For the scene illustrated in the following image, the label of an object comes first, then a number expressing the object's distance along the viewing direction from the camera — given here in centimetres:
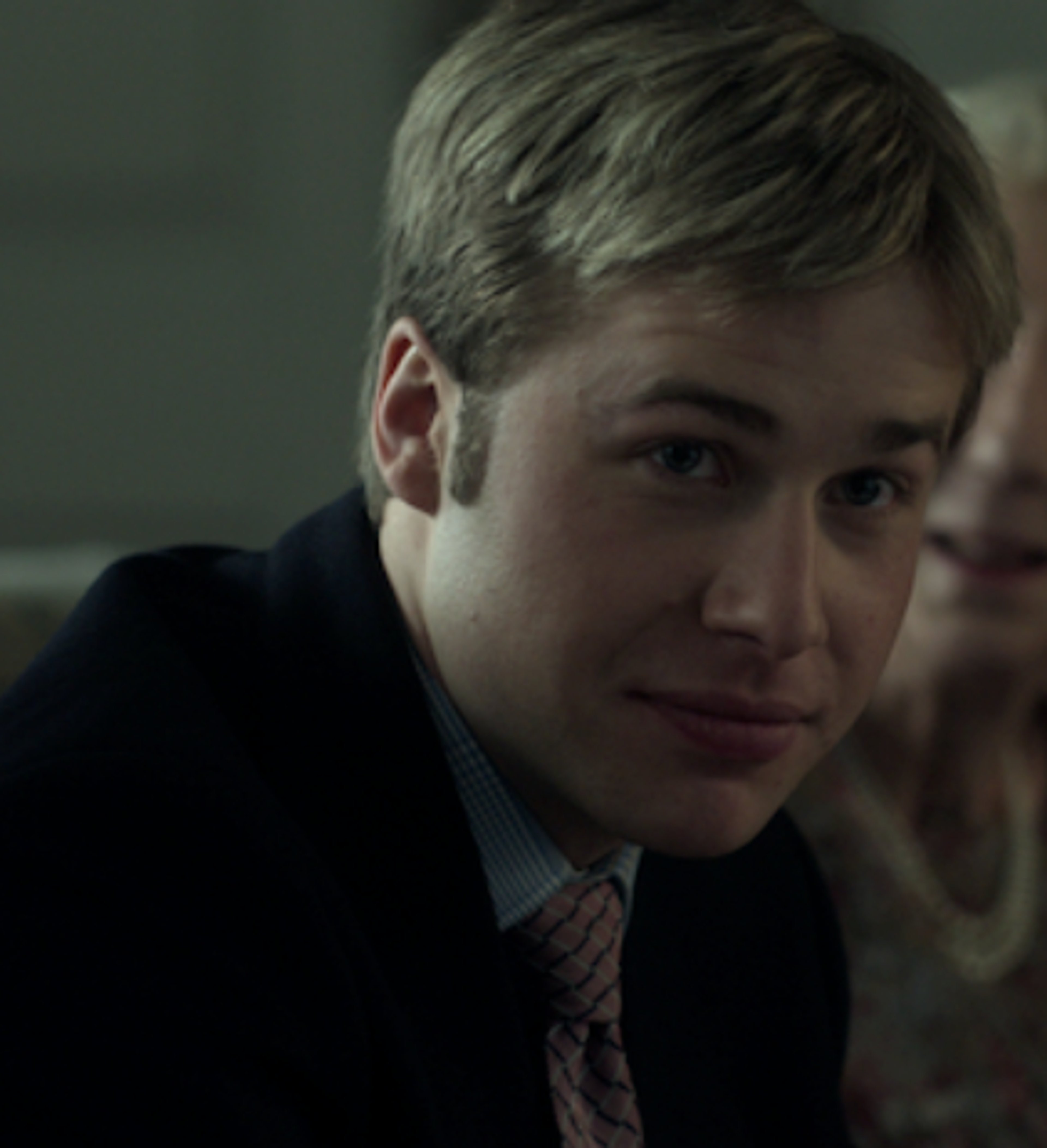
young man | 191
